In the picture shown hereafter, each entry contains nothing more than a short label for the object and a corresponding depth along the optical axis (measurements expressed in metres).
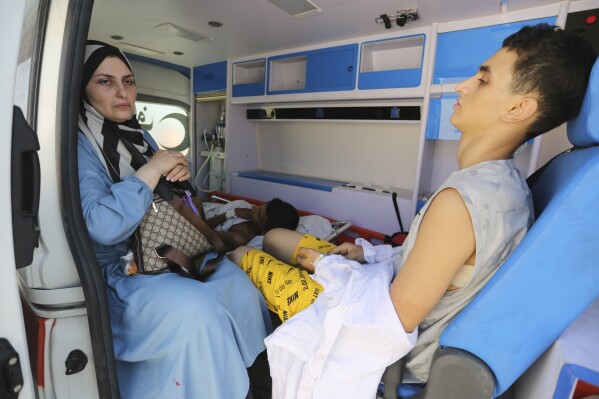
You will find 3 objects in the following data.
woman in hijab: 1.11
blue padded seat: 0.68
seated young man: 0.81
